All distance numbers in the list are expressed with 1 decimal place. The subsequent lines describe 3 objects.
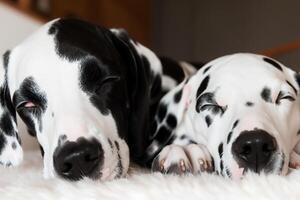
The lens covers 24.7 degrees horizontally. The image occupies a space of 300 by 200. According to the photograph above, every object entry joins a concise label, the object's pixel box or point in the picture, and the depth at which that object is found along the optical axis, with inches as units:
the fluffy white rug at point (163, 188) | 19.7
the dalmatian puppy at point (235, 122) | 22.1
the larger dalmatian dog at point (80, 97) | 23.1
